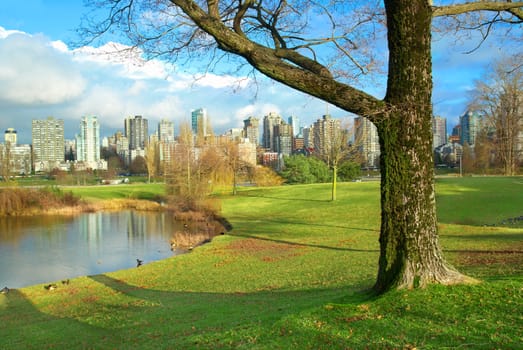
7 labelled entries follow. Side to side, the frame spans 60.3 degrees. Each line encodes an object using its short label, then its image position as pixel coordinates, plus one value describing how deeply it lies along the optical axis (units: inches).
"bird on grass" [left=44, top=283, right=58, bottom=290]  569.4
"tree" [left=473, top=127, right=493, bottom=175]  2225.6
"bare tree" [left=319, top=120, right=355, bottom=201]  1416.1
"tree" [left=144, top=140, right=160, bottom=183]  3102.9
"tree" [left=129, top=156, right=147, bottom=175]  4221.2
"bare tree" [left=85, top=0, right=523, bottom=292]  237.9
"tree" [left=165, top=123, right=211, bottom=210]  1599.4
